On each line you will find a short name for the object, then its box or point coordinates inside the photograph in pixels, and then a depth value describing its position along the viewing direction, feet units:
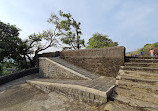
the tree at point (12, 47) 28.96
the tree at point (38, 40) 38.48
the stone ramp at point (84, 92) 6.83
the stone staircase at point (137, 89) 5.83
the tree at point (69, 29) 44.01
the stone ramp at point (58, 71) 14.34
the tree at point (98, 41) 66.43
